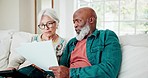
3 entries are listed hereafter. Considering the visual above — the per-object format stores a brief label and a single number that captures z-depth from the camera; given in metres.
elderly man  1.21
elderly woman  1.69
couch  1.22
